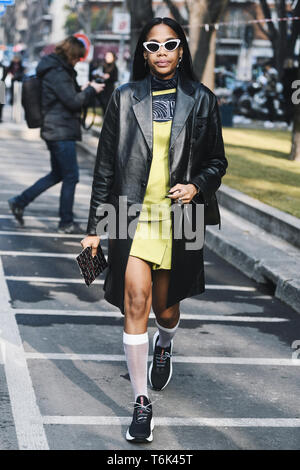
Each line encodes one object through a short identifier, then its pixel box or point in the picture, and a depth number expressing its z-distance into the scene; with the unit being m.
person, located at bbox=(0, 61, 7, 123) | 23.39
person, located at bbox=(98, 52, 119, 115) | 21.86
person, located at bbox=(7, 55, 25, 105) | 29.14
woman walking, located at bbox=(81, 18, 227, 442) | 4.35
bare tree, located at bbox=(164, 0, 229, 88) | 22.33
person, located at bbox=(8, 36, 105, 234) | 9.25
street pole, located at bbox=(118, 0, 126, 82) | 38.28
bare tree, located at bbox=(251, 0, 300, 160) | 35.25
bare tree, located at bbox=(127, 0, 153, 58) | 22.62
